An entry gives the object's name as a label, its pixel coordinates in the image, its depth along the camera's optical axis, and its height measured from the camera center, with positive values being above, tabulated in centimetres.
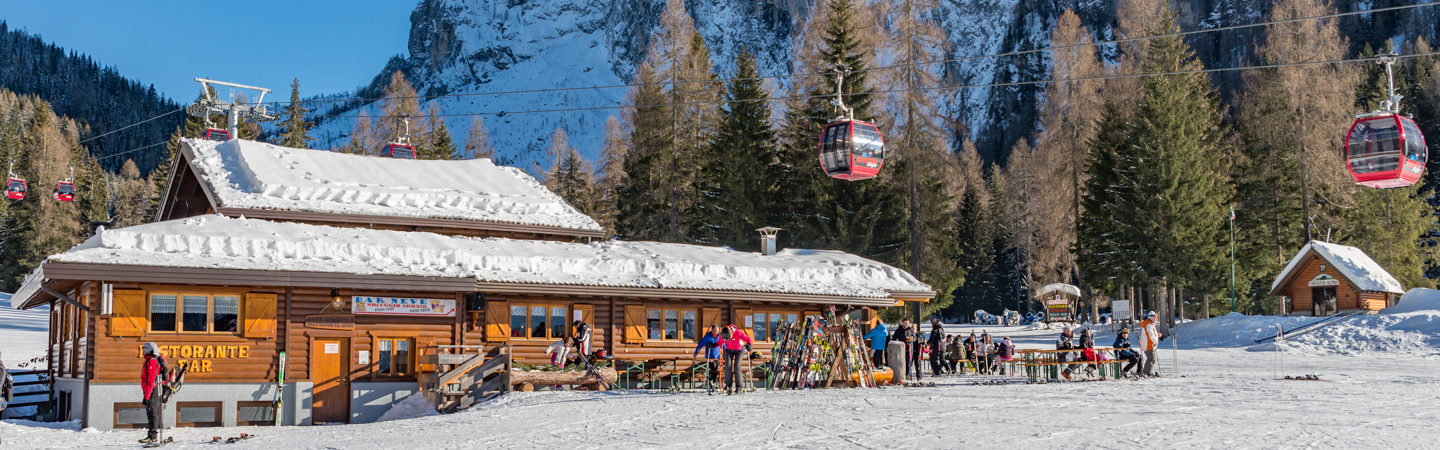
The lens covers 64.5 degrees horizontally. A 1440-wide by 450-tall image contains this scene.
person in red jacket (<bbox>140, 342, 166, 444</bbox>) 1591 -121
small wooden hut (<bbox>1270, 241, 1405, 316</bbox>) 4000 +40
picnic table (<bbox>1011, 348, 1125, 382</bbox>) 2317 -151
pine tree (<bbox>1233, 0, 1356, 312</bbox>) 4416 +577
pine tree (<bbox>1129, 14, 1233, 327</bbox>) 4153 +363
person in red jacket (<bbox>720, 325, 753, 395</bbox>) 1939 -91
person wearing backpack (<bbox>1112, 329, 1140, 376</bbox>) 2267 -114
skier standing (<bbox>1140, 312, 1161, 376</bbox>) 2242 -92
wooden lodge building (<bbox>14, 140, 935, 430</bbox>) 1925 +13
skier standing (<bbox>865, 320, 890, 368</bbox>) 2281 -92
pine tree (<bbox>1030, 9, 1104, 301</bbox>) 4878 +730
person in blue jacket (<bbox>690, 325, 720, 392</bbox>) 2069 -88
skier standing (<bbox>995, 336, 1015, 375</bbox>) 2684 -134
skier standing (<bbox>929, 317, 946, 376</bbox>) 2689 -124
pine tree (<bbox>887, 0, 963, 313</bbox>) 4103 +493
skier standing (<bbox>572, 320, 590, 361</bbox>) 2184 -81
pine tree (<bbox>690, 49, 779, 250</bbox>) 4459 +477
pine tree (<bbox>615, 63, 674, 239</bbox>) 4638 +544
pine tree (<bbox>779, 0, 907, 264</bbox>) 4219 +356
